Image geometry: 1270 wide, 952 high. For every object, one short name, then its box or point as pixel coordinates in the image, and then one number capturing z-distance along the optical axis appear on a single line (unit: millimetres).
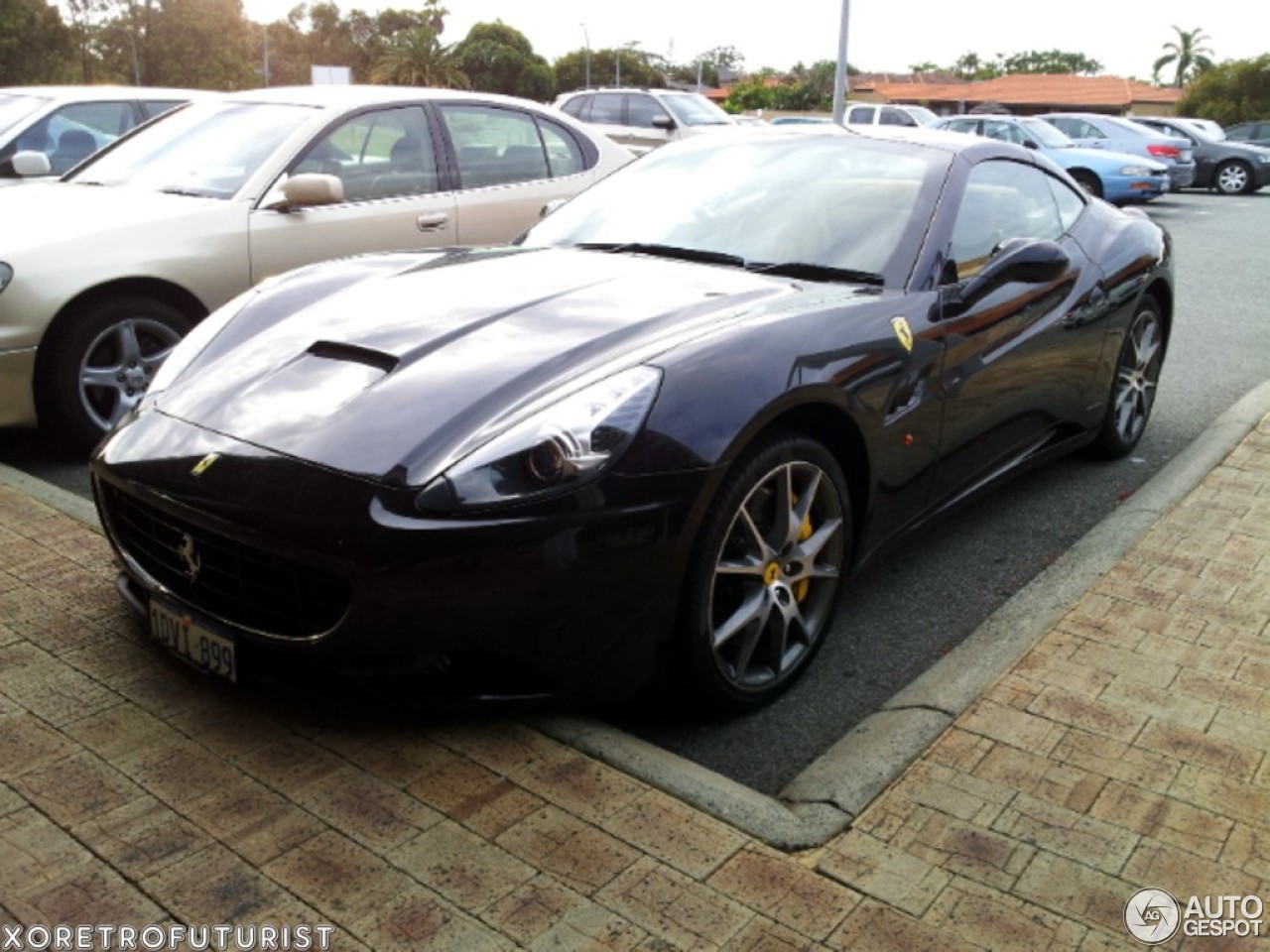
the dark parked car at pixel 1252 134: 29656
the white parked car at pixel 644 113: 18703
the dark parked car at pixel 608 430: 2693
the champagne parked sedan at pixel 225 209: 5102
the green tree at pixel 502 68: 78812
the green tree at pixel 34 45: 37188
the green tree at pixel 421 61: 73044
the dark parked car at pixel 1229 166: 24672
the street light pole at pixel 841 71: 26594
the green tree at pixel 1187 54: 98188
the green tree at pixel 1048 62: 111125
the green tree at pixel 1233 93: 52125
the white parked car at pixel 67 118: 8016
